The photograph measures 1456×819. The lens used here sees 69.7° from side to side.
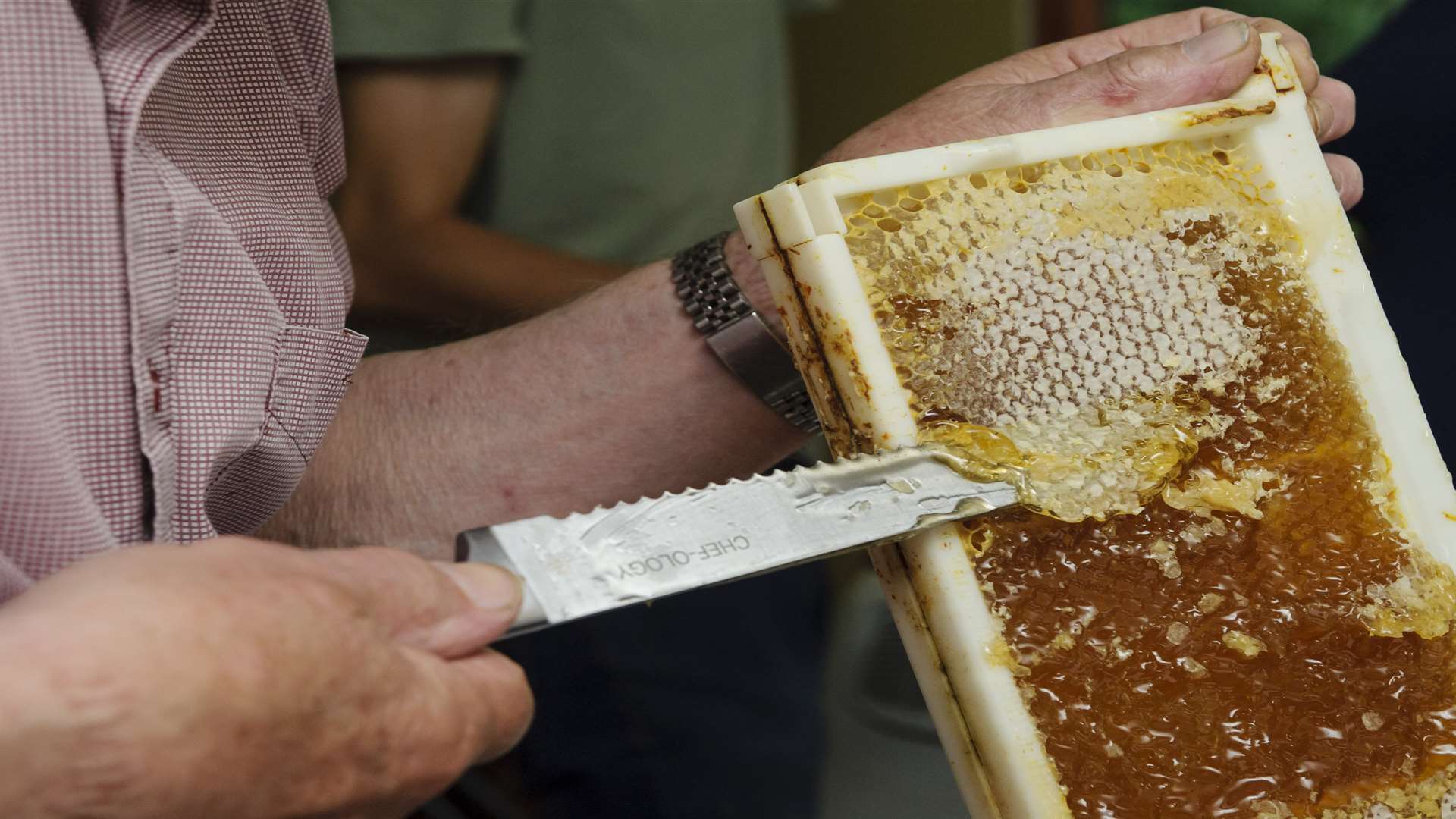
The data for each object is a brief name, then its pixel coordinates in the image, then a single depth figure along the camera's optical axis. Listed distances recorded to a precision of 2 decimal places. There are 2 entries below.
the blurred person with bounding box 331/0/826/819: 1.20
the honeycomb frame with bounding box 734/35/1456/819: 0.57
